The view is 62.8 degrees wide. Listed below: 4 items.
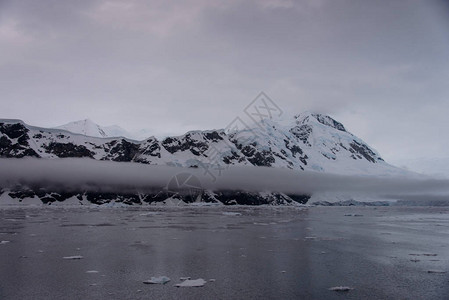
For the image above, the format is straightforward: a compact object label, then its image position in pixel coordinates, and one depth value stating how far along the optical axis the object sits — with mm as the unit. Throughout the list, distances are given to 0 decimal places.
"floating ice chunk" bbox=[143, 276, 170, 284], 12094
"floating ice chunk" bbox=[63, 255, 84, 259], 16922
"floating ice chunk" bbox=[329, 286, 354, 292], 11250
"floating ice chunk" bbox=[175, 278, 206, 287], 11758
